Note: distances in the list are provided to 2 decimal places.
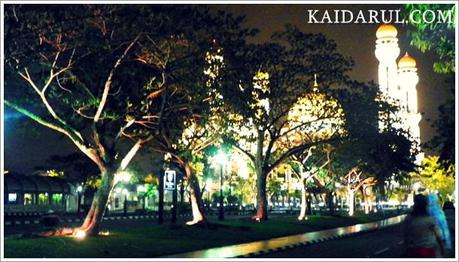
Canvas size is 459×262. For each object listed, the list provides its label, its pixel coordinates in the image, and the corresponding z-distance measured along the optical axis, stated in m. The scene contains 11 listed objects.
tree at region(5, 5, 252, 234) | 22.30
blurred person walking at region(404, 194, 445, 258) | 9.05
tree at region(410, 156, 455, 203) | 100.52
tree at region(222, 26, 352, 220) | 32.38
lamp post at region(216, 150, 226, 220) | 41.67
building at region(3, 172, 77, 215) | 57.53
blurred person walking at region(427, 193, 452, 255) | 9.09
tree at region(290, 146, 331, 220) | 50.65
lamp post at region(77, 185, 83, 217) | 63.29
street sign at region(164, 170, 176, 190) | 29.57
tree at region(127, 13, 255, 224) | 24.81
